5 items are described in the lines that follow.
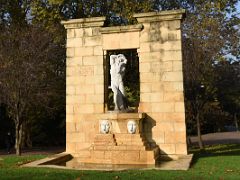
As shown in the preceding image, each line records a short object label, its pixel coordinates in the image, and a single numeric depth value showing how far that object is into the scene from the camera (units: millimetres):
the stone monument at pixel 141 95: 11781
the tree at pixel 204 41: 20656
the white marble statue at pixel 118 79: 12414
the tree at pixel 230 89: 38344
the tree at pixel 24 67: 19531
